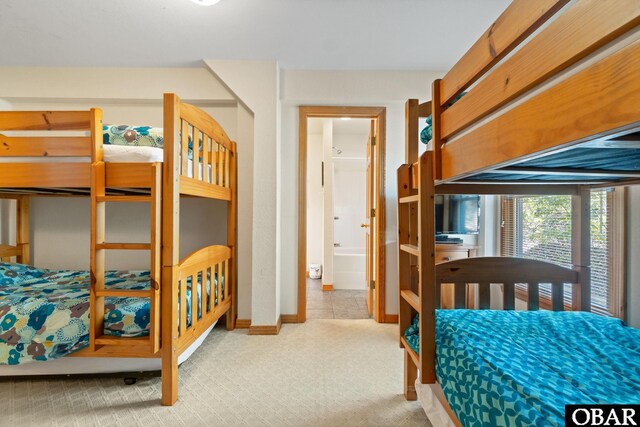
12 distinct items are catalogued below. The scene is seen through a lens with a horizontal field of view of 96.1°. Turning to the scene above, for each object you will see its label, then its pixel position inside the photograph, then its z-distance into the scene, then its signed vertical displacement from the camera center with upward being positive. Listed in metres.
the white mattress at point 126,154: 1.54 +0.32
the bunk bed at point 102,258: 1.46 -0.23
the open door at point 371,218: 2.87 -0.04
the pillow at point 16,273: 2.09 -0.46
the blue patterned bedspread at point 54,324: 1.45 -0.57
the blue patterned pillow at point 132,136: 1.85 +0.50
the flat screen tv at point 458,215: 2.63 +0.00
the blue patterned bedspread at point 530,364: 0.75 -0.48
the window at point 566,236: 1.64 -0.15
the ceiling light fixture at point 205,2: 1.74 +1.29
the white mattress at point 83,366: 1.58 -0.86
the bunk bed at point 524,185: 0.52 +0.14
